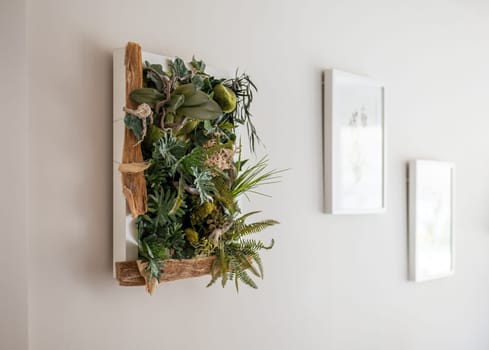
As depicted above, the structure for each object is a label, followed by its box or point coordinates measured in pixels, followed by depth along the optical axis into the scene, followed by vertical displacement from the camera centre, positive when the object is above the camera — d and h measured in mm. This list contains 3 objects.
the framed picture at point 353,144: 2182 +115
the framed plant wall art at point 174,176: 1447 -11
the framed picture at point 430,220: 2627 -226
